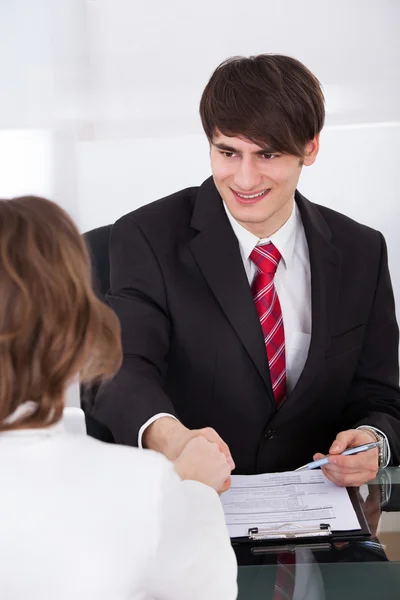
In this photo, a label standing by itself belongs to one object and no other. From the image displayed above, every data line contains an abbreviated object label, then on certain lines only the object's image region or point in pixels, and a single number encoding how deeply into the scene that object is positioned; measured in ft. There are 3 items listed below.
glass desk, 6.73
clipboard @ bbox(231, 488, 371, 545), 7.09
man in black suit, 8.27
